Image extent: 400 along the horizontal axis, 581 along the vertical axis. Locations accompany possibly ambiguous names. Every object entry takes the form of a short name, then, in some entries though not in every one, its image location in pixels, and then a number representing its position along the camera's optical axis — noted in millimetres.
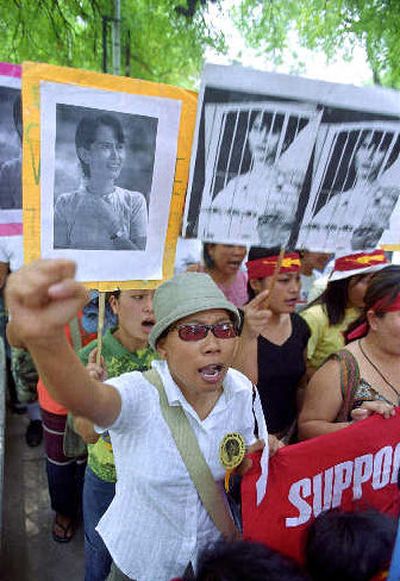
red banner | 1646
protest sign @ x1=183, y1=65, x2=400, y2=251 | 1589
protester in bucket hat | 1490
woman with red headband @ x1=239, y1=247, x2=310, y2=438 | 2537
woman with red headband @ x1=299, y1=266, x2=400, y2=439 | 2035
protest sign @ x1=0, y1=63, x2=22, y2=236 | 1551
